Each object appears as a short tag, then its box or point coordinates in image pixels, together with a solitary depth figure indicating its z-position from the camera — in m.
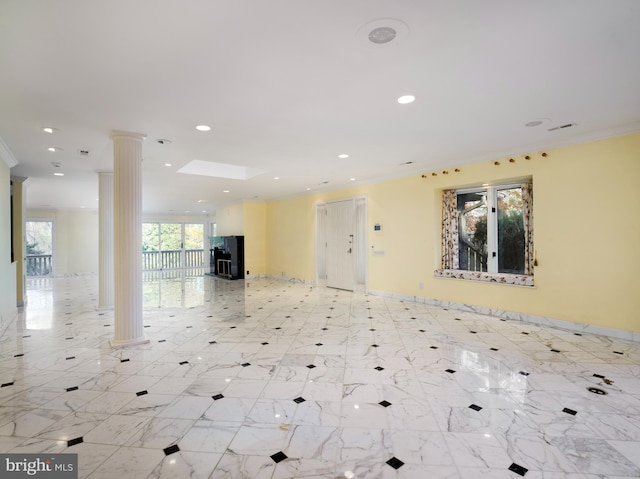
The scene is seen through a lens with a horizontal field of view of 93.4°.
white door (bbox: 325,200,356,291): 7.84
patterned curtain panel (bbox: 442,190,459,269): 6.01
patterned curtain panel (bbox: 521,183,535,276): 4.98
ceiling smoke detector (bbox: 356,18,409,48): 1.97
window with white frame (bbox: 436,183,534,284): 5.14
